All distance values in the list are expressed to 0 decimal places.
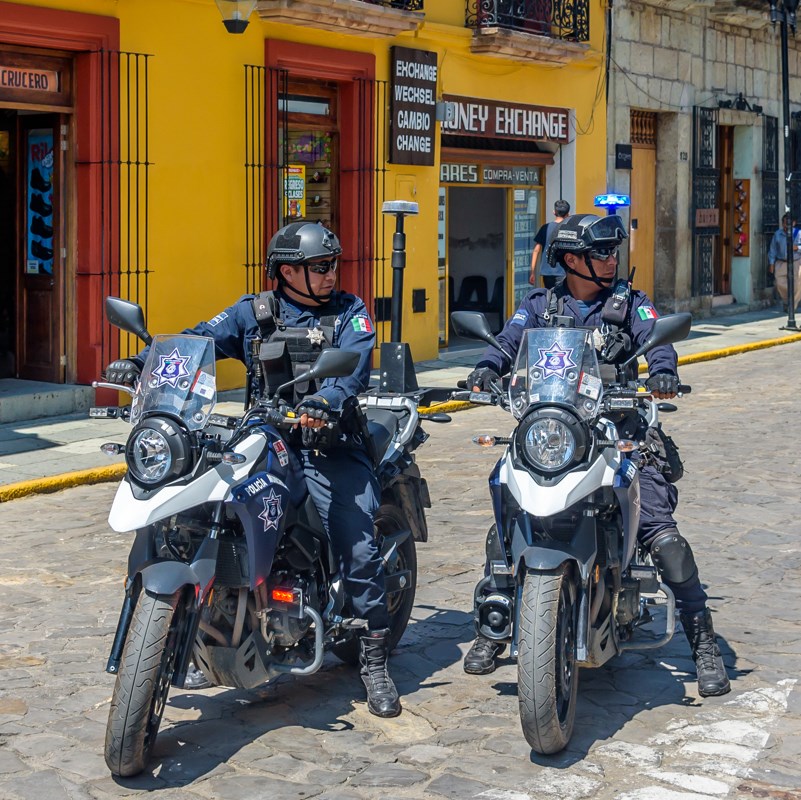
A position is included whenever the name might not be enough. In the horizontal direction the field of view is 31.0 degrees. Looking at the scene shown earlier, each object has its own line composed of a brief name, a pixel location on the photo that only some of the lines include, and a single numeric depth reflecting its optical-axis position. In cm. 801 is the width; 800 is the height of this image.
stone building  2147
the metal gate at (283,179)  1459
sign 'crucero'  1229
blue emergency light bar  1920
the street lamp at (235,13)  1266
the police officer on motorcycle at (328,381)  524
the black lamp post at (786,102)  2202
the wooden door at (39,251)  1312
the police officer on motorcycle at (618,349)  548
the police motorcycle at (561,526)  467
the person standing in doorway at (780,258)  2478
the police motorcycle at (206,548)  447
